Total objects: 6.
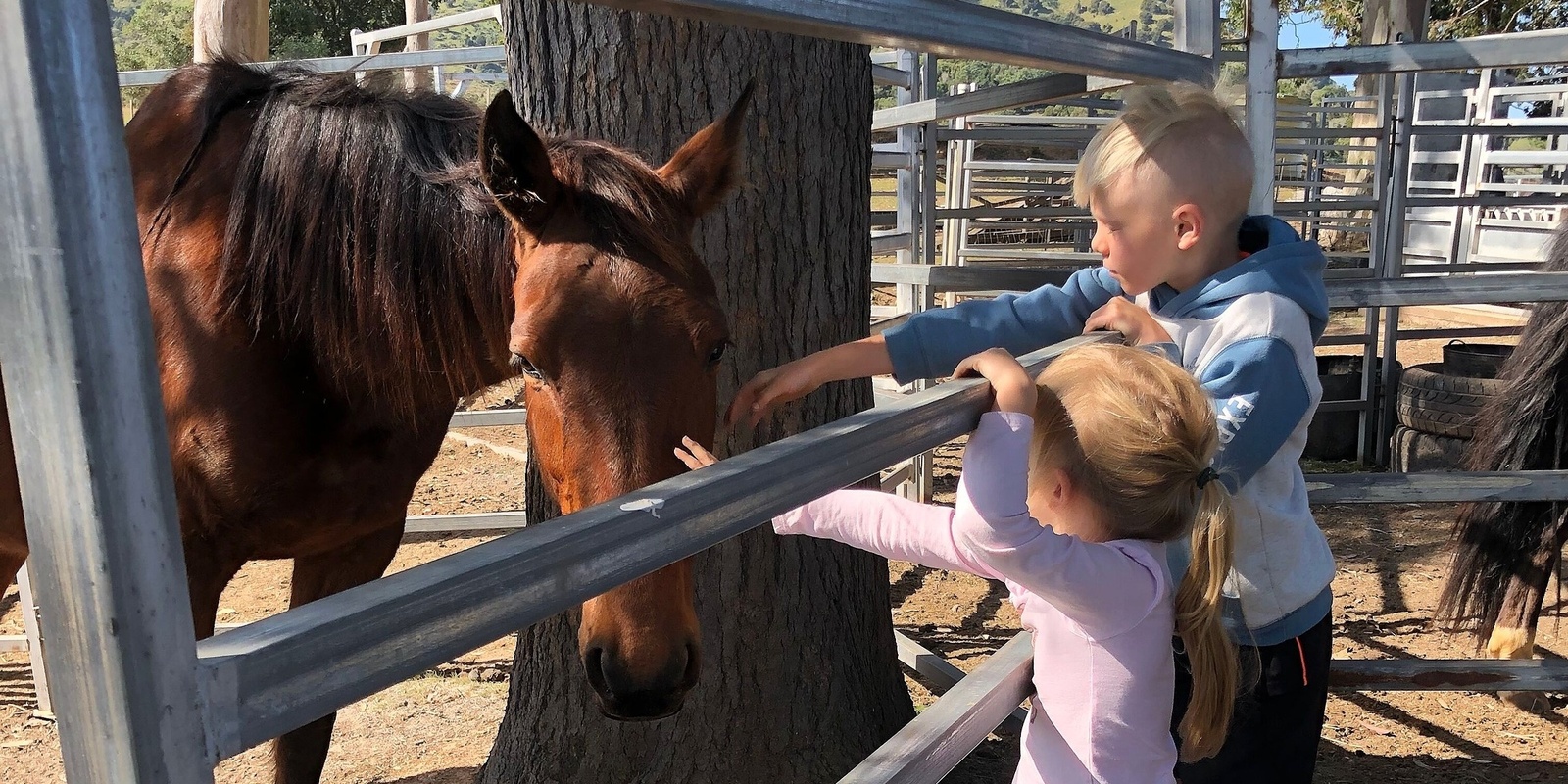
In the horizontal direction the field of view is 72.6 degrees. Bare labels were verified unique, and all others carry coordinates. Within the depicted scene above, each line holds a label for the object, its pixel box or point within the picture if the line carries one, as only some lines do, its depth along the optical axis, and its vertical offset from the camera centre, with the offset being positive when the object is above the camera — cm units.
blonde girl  140 -46
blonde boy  156 -22
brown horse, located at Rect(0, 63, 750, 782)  149 -14
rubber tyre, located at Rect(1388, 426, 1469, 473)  573 -144
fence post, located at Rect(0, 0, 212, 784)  55 -10
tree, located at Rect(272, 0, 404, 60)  2659 +509
